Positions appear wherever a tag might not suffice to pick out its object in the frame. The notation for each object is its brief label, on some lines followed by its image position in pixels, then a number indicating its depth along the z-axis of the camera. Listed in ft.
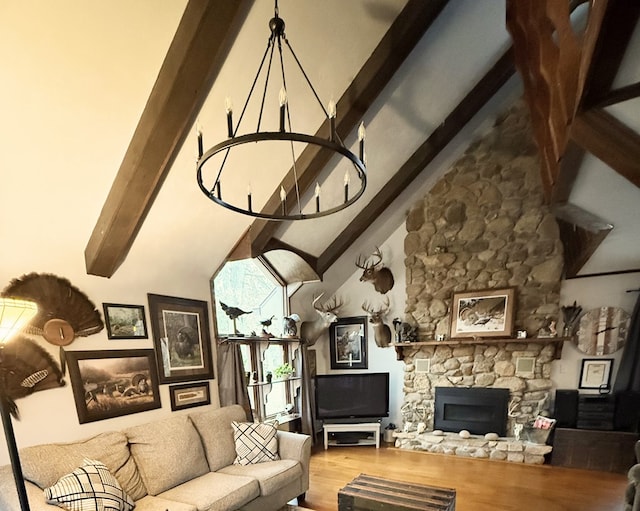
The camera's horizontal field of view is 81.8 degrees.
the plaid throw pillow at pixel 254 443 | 11.37
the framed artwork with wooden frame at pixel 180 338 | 11.71
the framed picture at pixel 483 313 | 16.16
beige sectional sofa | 7.84
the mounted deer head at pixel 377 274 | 18.57
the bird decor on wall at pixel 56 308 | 8.62
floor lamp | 6.03
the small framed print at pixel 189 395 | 11.90
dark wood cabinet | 13.43
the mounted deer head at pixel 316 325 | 18.51
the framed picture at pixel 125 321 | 10.39
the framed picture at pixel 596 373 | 14.94
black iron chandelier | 4.85
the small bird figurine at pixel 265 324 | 15.78
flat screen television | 17.58
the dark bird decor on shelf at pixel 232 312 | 13.85
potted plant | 16.48
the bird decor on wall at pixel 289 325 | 16.97
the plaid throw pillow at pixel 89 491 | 7.34
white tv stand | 17.25
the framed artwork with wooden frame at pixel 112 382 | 9.44
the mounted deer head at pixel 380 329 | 18.76
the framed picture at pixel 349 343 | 19.60
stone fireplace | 15.85
